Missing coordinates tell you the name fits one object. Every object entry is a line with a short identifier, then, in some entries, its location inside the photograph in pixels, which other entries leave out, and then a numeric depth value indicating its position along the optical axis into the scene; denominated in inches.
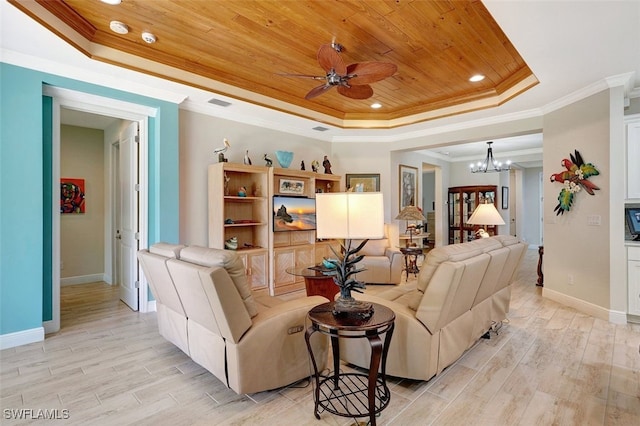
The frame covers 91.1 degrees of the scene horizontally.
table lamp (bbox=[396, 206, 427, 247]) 221.3
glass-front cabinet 329.7
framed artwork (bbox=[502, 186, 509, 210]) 345.4
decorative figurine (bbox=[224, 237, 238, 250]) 174.0
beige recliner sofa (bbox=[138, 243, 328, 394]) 75.2
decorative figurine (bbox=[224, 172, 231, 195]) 175.8
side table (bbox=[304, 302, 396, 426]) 69.4
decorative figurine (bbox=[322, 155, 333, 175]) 225.3
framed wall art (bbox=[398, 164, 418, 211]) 272.1
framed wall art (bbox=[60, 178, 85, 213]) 208.4
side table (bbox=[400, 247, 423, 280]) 221.0
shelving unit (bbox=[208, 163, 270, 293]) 168.2
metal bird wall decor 146.9
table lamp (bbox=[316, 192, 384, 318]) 75.2
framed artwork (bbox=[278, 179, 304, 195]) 198.7
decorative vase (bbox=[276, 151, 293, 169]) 196.1
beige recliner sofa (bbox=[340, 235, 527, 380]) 82.6
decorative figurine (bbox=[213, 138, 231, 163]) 172.1
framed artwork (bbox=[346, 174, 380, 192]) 248.1
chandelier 281.2
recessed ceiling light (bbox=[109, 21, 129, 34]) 109.0
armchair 202.2
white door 155.9
